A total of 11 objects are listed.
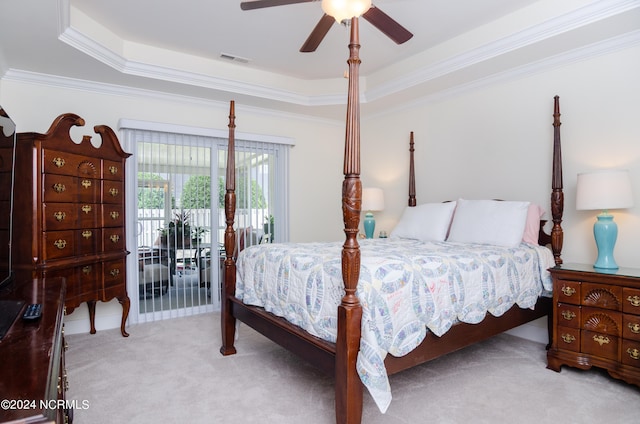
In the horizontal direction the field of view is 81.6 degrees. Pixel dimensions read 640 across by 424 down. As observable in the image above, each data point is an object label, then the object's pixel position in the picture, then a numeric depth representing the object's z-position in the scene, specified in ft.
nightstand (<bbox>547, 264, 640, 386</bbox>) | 7.45
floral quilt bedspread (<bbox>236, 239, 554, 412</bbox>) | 5.84
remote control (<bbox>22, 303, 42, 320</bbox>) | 4.34
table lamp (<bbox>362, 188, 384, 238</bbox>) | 14.48
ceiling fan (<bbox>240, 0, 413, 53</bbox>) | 6.26
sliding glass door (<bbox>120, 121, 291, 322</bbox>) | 12.61
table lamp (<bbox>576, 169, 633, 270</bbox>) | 8.05
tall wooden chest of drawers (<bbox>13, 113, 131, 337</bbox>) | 8.93
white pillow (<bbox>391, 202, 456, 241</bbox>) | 11.18
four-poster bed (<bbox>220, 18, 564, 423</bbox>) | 5.64
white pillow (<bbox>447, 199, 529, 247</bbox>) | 9.52
